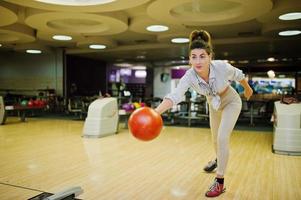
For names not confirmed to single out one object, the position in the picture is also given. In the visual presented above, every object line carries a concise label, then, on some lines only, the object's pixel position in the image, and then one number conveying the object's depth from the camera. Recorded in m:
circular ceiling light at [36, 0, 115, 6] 5.51
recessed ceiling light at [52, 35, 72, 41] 9.43
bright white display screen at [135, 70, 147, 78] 21.00
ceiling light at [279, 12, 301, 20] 6.54
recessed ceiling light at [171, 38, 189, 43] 9.43
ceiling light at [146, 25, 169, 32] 8.04
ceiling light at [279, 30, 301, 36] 8.09
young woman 2.32
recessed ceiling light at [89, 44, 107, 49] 10.66
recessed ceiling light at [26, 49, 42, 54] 12.05
